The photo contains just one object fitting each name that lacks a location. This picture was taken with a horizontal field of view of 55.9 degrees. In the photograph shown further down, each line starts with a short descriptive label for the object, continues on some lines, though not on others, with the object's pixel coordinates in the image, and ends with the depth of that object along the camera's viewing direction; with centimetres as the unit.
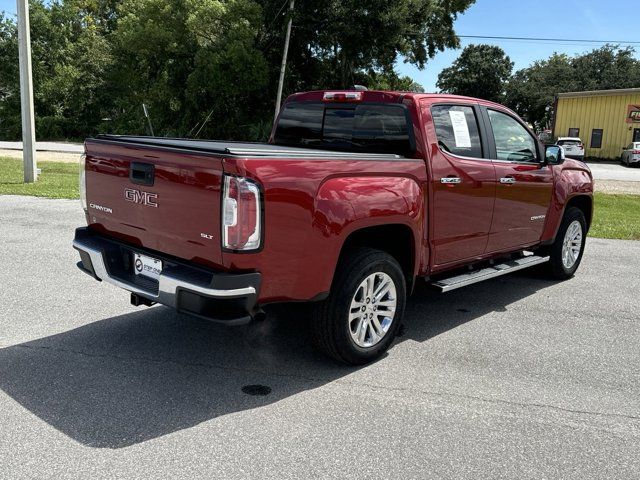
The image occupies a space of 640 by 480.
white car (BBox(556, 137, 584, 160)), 3378
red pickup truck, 342
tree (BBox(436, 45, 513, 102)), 7156
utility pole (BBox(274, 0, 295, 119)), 2793
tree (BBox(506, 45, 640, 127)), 6075
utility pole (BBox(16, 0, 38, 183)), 1352
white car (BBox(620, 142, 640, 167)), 3541
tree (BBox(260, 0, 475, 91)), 2736
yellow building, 4109
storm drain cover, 376
